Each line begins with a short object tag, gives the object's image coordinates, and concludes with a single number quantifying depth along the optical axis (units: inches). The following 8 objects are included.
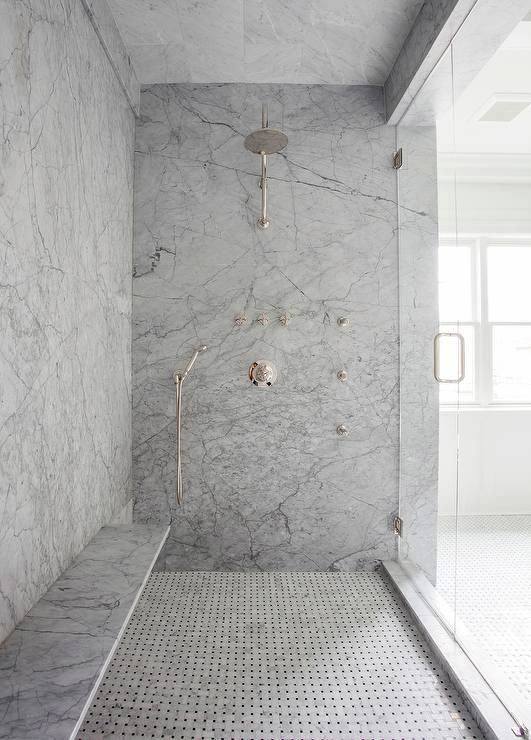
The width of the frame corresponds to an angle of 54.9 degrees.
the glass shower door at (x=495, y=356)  63.2
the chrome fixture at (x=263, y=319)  104.8
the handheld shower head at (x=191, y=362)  104.5
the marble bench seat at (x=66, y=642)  44.2
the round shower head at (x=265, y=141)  90.4
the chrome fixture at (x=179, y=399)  104.0
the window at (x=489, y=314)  62.4
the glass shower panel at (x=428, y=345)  82.9
